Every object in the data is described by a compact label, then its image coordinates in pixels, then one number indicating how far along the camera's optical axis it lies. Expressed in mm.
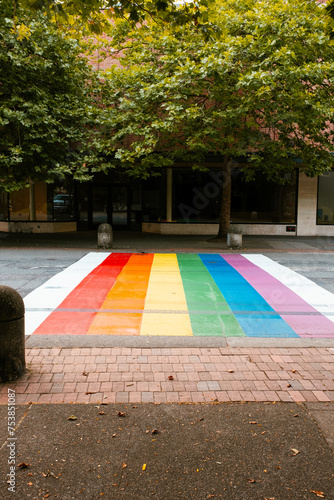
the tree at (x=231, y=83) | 13508
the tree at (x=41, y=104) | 14523
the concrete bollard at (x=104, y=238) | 15906
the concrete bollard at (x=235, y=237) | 16156
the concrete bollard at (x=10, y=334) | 4484
